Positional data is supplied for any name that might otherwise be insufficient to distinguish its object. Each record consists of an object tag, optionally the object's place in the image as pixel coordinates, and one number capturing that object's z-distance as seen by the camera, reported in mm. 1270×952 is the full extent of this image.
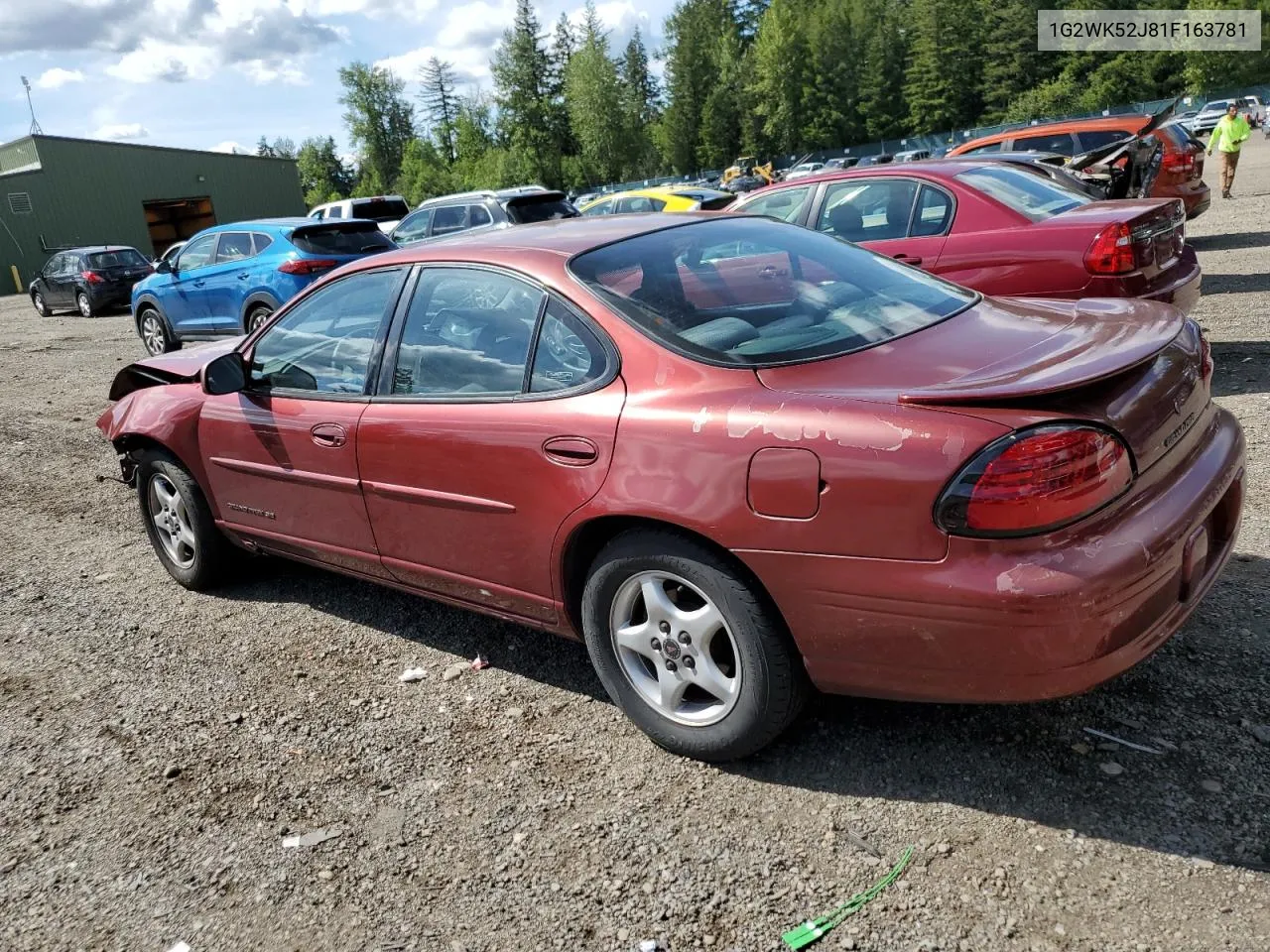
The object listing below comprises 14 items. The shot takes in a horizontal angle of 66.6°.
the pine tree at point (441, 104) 107188
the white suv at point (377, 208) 18969
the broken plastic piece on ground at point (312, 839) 2787
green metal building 35562
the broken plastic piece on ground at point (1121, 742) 2723
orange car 11859
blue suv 11219
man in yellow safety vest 16594
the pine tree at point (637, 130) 83750
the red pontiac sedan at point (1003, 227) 5984
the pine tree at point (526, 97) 84625
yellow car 14584
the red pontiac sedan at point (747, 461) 2305
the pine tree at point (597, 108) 81375
